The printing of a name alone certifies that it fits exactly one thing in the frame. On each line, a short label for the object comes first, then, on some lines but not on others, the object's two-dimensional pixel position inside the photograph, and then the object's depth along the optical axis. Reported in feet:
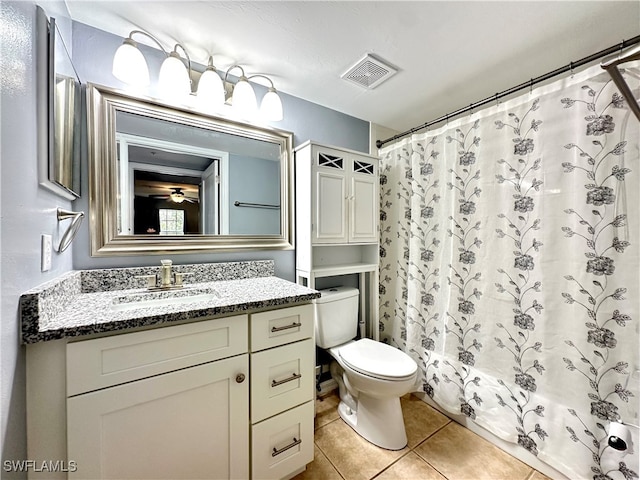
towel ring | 2.98
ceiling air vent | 4.38
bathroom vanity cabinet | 2.34
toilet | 4.26
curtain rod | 3.30
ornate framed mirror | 3.78
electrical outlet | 2.57
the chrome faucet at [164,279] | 3.87
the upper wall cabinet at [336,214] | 5.12
